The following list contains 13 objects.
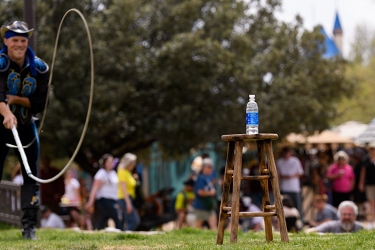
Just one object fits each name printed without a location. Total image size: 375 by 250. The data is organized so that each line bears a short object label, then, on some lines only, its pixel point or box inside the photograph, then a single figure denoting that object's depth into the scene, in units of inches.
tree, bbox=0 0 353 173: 903.7
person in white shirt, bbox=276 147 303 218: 825.5
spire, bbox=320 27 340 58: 1813.2
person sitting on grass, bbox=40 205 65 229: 736.3
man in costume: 362.9
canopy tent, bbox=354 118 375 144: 672.2
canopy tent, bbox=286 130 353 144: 1085.3
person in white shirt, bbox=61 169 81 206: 890.7
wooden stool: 297.9
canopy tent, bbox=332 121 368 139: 1188.5
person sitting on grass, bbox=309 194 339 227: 706.2
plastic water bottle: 303.3
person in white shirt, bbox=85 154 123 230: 644.7
